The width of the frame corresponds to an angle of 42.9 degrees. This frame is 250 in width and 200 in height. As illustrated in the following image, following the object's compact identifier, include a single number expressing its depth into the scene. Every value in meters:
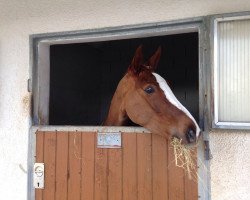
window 1.46
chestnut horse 1.46
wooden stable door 1.57
